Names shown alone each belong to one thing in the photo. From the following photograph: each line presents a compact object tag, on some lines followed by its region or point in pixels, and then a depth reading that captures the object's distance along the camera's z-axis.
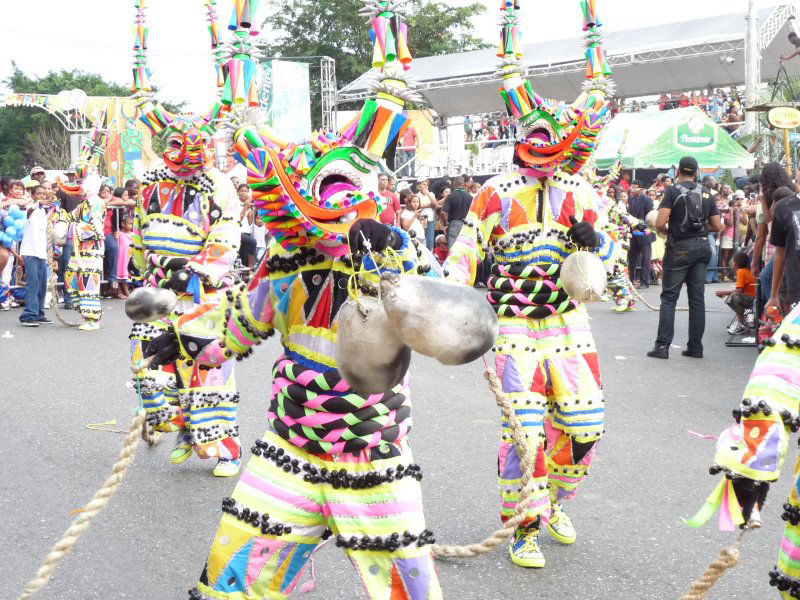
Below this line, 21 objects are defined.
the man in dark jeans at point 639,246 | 16.98
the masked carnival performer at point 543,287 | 4.12
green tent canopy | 20.12
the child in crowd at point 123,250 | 15.80
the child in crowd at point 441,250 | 16.06
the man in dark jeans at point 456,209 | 14.89
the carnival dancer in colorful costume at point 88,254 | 12.27
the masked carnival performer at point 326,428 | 2.65
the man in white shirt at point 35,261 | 12.55
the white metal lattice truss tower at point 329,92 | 23.80
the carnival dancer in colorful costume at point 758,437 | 2.21
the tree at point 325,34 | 26.69
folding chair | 10.25
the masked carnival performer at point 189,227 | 5.39
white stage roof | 23.72
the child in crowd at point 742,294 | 10.39
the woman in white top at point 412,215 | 13.55
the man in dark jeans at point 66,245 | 13.69
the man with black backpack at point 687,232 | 9.20
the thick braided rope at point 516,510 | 2.76
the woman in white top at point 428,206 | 16.09
